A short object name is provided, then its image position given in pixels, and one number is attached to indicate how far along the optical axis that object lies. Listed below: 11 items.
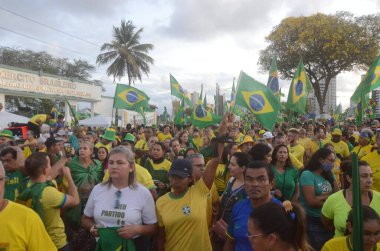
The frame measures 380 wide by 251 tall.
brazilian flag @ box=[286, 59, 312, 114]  9.20
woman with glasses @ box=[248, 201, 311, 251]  2.11
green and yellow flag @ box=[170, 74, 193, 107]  16.39
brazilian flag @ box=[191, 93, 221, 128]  12.70
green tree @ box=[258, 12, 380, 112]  29.00
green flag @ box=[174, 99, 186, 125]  16.59
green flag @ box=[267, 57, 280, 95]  9.95
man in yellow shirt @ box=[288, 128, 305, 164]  7.59
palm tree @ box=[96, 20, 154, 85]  38.22
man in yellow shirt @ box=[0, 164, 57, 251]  2.36
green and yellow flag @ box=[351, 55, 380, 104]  7.69
